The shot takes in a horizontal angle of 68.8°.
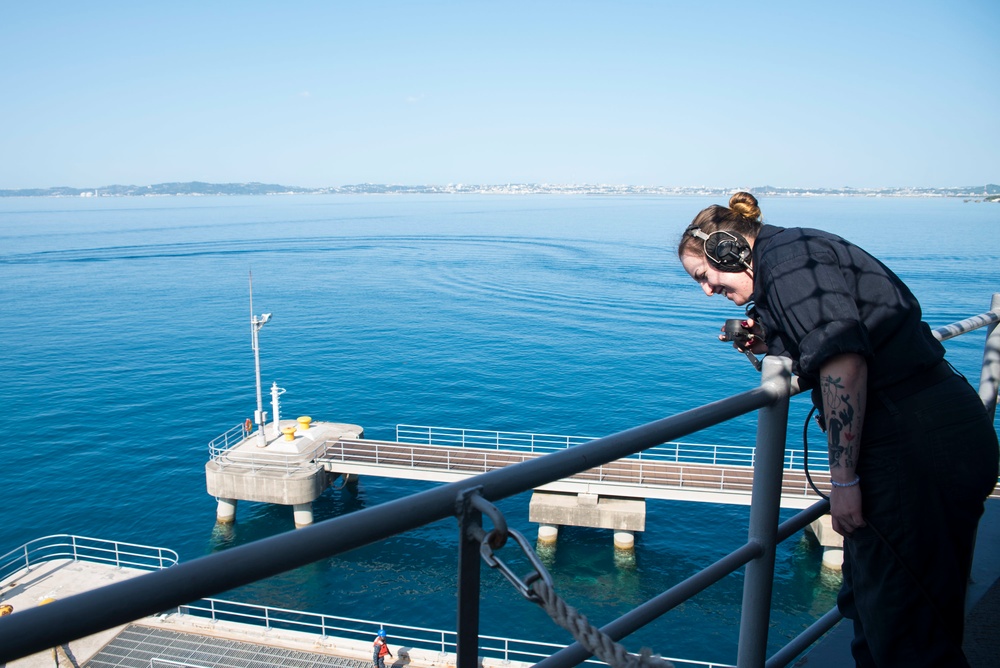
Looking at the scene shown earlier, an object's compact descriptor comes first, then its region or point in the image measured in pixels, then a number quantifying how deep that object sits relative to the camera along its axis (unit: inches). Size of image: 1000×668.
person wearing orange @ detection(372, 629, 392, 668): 590.2
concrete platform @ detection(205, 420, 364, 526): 969.5
